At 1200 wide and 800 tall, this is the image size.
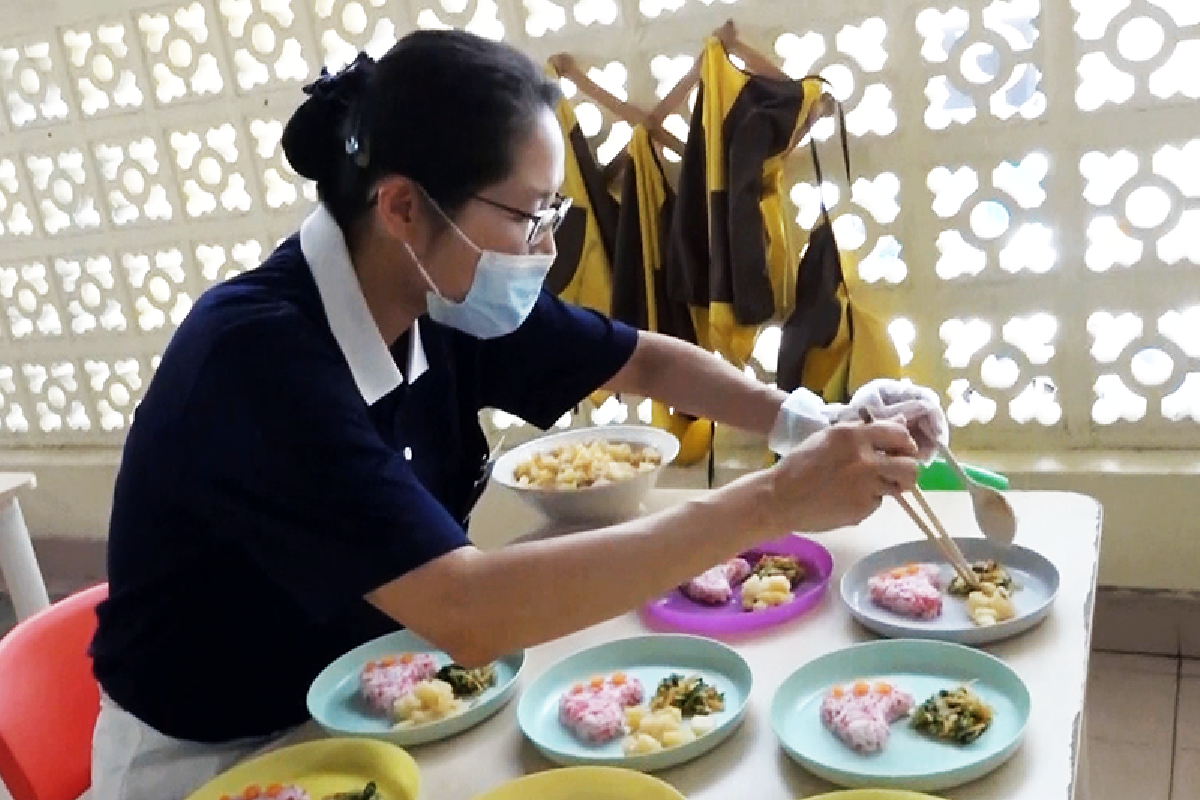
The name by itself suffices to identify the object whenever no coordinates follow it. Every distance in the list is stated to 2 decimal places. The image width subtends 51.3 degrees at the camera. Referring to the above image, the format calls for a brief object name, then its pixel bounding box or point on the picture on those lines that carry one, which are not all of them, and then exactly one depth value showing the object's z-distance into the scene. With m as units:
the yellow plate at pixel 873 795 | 0.99
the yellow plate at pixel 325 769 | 1.15
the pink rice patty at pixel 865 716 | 1.08
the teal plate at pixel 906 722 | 1.02
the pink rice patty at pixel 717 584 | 1.39
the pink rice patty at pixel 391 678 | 1.26
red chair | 1.36
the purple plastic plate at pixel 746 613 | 1.33
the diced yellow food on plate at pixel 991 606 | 1.25
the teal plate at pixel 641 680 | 1.11
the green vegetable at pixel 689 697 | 1.17
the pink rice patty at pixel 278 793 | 1.13
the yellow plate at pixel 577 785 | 1.07
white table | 1.05
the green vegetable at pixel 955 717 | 1.07
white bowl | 1.59
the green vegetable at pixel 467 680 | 1.28
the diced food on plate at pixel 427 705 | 1.23
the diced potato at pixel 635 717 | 1.17
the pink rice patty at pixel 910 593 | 1.28
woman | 1.16
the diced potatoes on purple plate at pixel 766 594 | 1.36
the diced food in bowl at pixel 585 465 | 1.63
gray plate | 1.22
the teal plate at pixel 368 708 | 1.21
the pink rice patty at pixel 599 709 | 1.16
